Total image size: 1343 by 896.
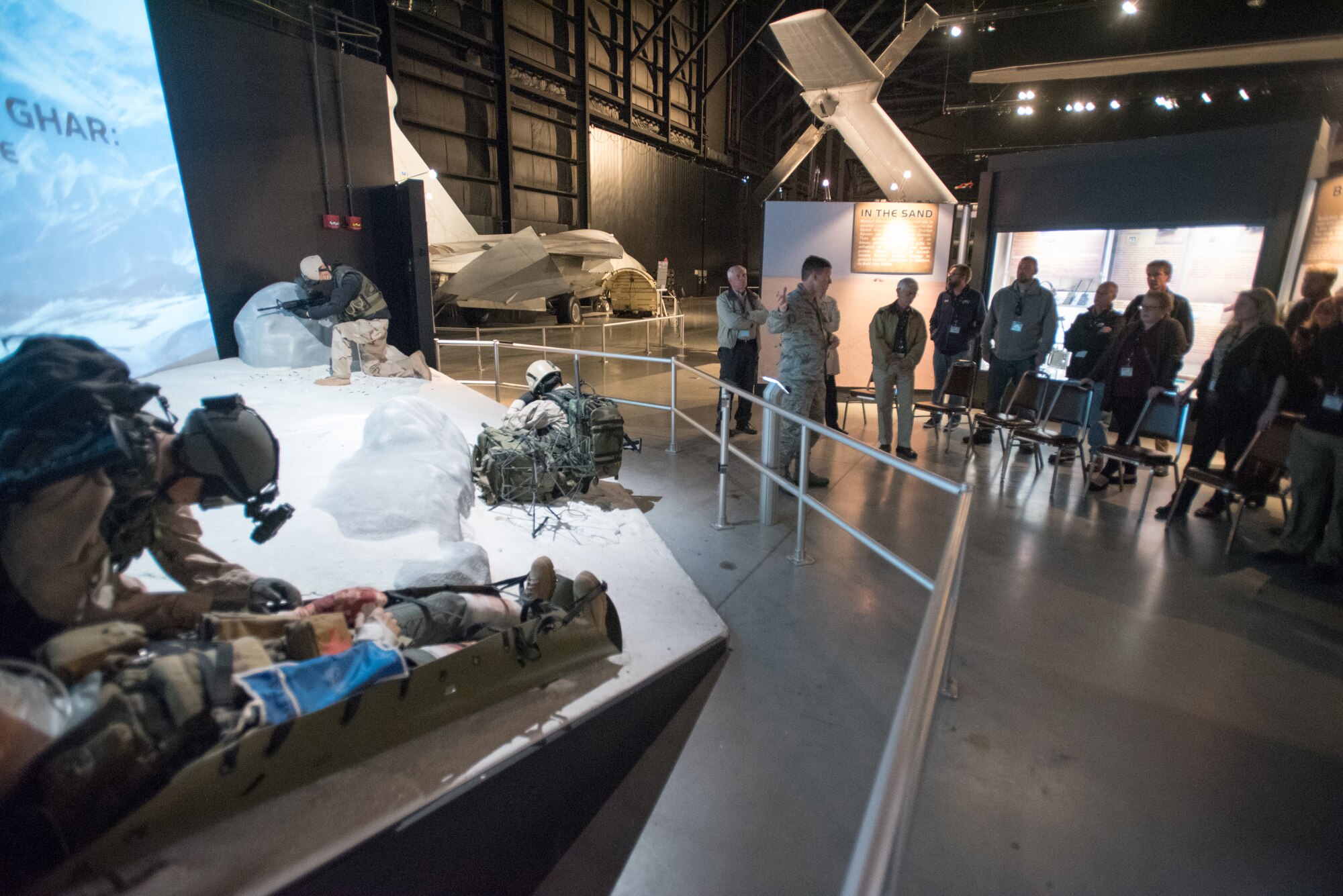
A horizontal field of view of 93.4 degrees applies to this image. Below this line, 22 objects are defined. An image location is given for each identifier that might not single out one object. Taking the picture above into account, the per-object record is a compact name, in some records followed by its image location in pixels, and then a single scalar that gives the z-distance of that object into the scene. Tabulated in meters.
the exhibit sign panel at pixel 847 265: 7.82
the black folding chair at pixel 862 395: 6.30
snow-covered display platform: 1.59
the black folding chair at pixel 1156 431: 4.41
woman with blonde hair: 3.91
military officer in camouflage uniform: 4.53
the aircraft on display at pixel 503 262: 10.57
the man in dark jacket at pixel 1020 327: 5.81
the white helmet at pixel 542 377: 4.41
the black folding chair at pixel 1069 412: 5.04
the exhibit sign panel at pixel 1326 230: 5.63
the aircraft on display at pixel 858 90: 8.28
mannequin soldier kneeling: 6.39
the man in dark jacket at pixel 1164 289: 5.05
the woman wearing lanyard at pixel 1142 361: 4.68
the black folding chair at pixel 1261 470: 3.79
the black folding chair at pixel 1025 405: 5.45
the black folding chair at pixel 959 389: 6.04
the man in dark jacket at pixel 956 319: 6.27
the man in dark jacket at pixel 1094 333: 5.59
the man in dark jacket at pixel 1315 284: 4.09
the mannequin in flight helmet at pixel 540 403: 4.23
